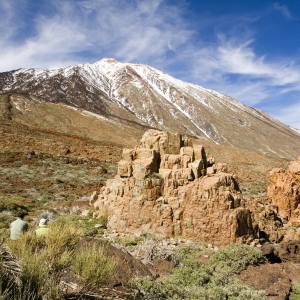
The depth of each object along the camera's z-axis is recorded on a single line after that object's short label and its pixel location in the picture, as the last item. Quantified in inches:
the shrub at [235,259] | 301.1
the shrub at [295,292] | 251.8
